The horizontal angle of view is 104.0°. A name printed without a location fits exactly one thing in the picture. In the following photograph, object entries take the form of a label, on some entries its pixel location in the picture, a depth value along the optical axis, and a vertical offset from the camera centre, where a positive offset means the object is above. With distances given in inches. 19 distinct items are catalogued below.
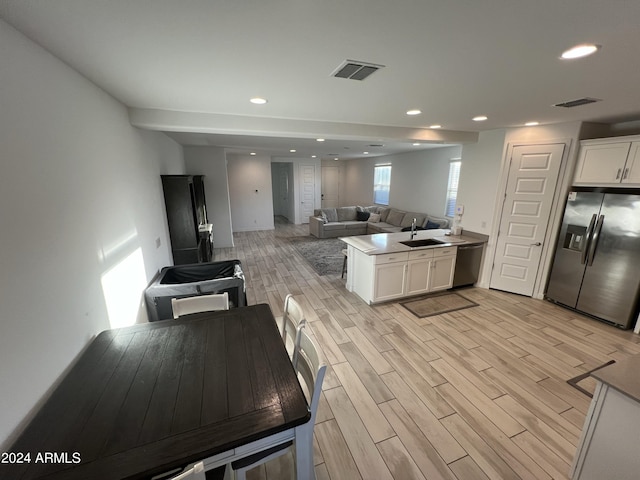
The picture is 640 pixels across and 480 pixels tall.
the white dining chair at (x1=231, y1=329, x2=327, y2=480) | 47.2 -49.8
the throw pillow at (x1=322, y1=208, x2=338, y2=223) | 305.8 -36.3
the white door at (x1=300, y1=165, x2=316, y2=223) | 367.6 -10.5
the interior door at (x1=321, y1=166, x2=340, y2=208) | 415.2 -5.0
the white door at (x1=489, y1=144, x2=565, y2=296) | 136.5 -16.8
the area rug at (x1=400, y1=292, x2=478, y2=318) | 137.3 -67.9
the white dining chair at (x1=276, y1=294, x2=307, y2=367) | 65.9 -39.0
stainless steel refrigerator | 112.3 -33.3
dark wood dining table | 36.8 -39.3
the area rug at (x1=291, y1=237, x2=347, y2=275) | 202.8 -65.1
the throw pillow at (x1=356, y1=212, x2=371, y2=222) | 315.6 -39.7
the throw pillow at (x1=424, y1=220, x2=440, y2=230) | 231.3 -37.4
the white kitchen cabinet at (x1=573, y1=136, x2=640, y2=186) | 111.6 +10.6
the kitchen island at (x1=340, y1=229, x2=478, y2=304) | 139.6 -46.3
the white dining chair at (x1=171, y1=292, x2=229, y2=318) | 79.6 -38.5
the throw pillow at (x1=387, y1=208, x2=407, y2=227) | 277.3 -36.2
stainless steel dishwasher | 158.2 -50.2
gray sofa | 274.8 -42.7
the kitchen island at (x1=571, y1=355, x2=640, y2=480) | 48.3 -48.4
